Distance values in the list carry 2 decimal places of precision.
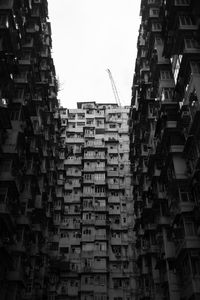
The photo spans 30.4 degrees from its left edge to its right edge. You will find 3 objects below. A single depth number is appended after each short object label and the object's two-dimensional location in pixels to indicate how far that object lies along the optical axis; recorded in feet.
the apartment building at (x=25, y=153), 95.55
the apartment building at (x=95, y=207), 153.99
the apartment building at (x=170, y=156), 88.79
